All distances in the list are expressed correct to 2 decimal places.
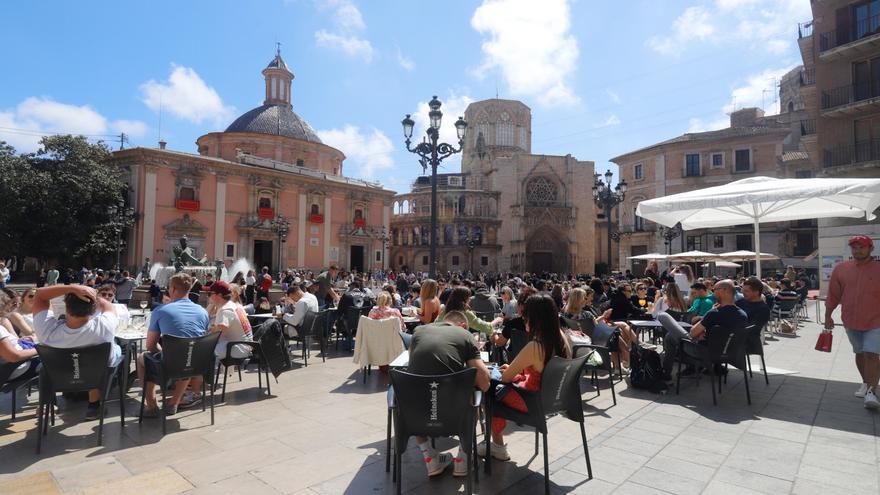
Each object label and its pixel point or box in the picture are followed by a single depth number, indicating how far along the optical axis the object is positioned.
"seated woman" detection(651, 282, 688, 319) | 6.97
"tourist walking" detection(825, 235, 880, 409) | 4.92
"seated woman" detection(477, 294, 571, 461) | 3.22
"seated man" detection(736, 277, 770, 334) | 5.78
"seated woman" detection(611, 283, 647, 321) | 7.09
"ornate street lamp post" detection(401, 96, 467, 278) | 10.65
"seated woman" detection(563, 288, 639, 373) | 5.56
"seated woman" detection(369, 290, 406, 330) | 6.14
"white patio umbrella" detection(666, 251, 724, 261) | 15.45
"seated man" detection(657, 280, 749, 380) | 5.07
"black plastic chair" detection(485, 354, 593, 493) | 3.13
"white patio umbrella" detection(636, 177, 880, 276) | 5.97
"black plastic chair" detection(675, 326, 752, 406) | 5.06
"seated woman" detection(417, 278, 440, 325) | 6.13
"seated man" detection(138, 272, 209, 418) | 4.40
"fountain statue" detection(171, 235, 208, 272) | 16.15
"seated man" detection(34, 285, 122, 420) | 3.94
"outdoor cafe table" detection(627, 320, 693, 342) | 6.20
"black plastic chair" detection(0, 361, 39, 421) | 3.92
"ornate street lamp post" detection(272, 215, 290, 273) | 28.39
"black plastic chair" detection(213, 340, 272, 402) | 5.20
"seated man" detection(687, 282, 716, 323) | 6.83
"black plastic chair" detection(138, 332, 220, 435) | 4.18
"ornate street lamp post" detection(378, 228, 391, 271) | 37.16
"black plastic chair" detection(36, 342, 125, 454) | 3.72
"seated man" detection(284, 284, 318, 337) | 7.02
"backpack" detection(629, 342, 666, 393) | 5.62
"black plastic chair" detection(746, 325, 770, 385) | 5.70
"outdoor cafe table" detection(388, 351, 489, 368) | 3.77
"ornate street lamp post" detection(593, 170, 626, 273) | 16.72
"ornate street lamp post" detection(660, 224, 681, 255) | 23.50
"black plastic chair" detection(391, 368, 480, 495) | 2.81
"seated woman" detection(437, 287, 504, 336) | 4.46
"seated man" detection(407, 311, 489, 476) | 3.02
